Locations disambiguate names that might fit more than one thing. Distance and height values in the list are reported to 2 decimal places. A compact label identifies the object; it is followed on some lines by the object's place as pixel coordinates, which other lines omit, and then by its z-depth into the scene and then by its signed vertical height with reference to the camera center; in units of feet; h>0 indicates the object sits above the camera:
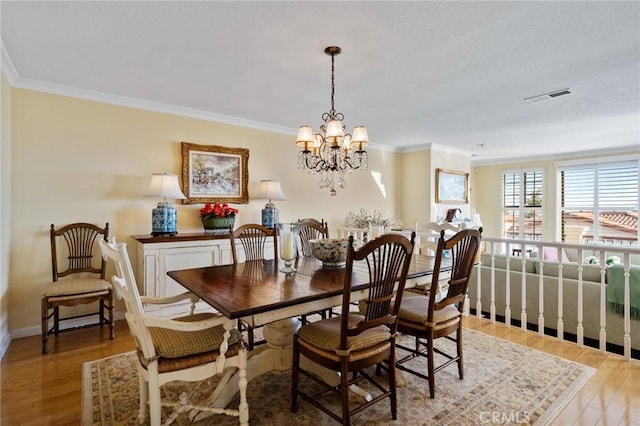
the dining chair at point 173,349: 5.13 -2.27
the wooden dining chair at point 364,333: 5.43 -2.21
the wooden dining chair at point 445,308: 6.72 -2.15
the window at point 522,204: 23.98 +0.54
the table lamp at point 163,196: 11.19 +0.51
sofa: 9.43 -2.76
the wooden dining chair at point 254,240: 9.36 -0.83
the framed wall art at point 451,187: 20.13 +1.57
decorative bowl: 7.96 -0.95
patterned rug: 6.16 -3.86
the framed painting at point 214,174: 13.00 +1.58
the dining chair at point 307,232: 10.60 -0.68
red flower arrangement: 12.76 +0.03
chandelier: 8.32 +1.86
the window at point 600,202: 20.16 +0.60
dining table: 5.34 -1.46
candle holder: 7.79 -0.86
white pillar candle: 7.79 -0.81
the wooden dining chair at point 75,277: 9.27 -2.06
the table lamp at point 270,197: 13.98 +0.64
